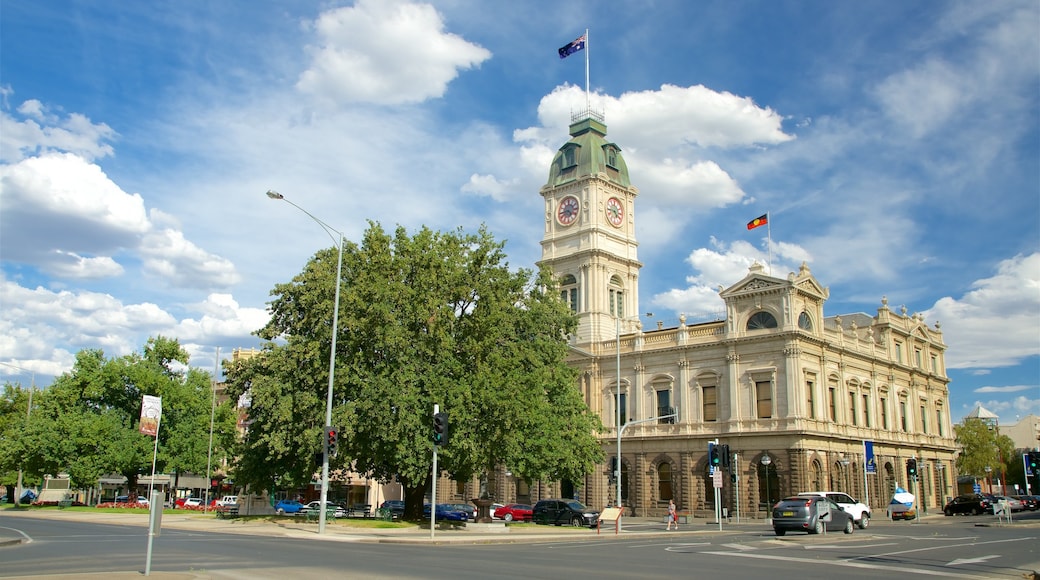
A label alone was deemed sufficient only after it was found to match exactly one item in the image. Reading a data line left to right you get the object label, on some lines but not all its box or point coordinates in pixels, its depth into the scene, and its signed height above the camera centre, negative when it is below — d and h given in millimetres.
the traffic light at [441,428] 27734 +737
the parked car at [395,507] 49550 -3721
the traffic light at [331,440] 30109 +294
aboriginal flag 62344 +17704
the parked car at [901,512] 57156 -3983
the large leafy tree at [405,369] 34969 +3644
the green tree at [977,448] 84362 +836
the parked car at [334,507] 50219 -3813
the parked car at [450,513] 45934 -3689
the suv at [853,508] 34731 -2281
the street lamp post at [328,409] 29641 +1510
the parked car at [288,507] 60412 -4407
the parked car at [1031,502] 67400 -3805
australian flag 67125 +33244
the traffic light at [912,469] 51159 -864
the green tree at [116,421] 54844 +1764
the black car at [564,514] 45562 -3510
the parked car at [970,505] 60875 -3699
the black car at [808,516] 32031 -2447
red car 50906 -3936
